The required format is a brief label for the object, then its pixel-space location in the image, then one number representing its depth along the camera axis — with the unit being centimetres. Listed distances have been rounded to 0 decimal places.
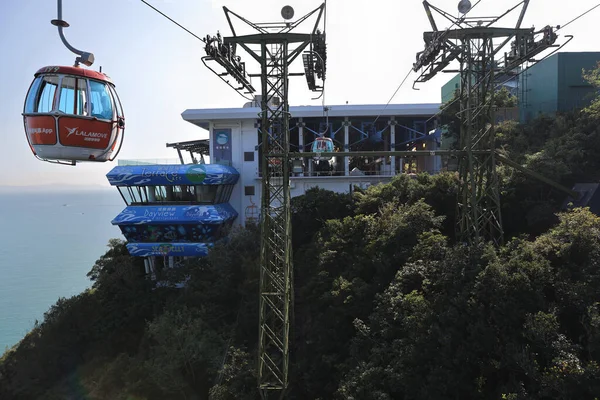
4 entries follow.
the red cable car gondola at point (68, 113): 829
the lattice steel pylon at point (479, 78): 1424
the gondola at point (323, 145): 1889
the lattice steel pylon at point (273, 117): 1316
